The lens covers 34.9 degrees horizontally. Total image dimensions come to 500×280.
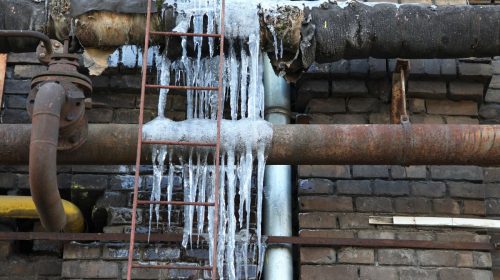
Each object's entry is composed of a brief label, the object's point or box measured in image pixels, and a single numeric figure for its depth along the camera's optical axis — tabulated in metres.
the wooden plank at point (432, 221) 4.61
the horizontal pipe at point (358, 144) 4.11
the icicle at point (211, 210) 4.33
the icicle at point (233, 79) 4.43
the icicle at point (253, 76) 4.32
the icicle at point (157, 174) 4.09
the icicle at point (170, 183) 4.29
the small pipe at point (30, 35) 3.97
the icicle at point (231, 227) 4.25
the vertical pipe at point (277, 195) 4.52
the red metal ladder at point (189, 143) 3.71
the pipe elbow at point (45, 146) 3.58
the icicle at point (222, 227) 4.26
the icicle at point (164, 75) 4.40
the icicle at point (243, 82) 4.40
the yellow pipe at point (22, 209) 4.58
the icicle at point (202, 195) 4.27
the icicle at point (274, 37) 4.29
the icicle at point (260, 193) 4.14
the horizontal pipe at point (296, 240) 4.49
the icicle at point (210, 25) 4.29
